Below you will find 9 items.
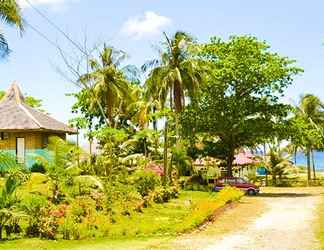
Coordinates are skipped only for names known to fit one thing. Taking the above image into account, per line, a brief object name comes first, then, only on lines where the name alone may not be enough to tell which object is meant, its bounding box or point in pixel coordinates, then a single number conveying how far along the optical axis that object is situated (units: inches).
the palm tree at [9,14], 713.0
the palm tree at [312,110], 2191.2
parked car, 1411.2
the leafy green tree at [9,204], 639.8
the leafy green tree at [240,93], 1467.8
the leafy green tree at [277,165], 2018.7
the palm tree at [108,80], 1489.9
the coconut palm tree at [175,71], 1374.3
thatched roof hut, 1385.3
